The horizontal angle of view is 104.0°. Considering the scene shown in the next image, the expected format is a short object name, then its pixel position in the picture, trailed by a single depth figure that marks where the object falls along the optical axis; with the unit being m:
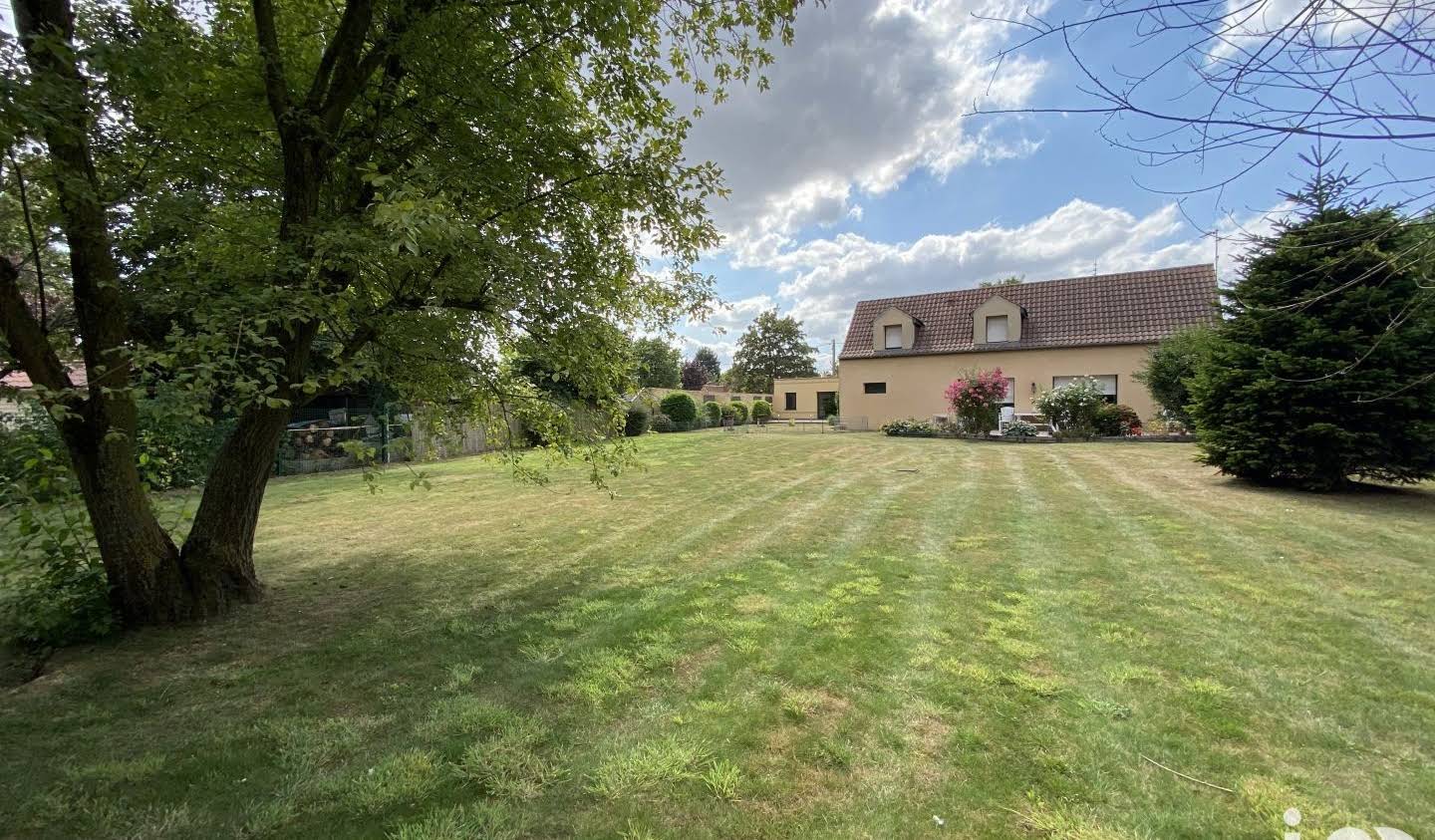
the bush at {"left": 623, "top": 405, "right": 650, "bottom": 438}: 21.45
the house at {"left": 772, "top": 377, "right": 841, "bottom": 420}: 37.12
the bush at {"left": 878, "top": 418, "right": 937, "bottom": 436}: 21.08
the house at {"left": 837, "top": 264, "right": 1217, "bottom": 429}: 21.09
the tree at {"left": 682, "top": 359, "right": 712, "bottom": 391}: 63.78
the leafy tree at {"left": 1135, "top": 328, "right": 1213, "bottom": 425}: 16.53
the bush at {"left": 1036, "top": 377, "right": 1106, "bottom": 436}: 17.96
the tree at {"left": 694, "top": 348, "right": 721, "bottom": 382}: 73.50
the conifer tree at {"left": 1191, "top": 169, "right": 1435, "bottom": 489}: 7.85
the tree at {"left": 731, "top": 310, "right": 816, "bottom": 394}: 58.84
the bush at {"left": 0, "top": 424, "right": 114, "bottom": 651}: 3.47
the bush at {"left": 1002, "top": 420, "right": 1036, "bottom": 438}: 17.97
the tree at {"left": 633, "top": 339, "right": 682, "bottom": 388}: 47.97
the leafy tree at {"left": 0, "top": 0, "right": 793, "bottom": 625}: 3.22
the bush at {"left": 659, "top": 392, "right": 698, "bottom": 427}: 27.19
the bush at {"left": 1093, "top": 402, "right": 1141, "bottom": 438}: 17.95
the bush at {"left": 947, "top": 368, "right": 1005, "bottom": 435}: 18.73
